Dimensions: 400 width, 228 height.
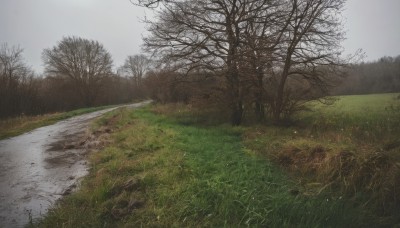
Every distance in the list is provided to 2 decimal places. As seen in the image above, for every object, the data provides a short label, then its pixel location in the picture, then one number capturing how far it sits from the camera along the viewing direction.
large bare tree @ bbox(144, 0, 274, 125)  16.14
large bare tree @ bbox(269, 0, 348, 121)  15.41
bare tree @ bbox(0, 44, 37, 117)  32.41
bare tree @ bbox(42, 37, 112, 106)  47.53
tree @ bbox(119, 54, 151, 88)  79.81
